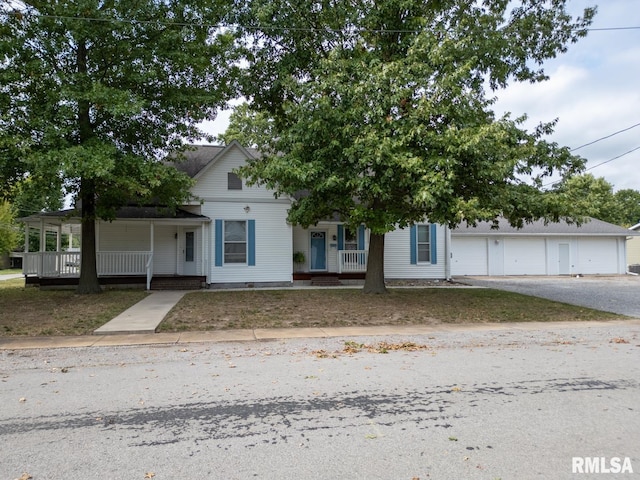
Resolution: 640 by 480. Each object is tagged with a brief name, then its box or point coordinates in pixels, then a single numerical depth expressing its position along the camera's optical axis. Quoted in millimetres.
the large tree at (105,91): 11258
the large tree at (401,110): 10648
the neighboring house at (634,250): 31625
